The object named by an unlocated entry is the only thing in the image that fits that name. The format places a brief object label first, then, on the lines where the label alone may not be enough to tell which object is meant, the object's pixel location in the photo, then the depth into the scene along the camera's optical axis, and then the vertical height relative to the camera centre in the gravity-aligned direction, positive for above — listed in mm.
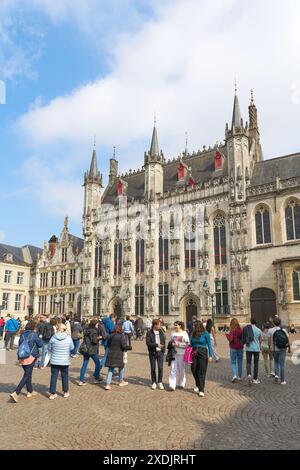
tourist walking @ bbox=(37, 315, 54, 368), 12695 -1030
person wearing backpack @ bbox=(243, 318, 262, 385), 9953 -1147
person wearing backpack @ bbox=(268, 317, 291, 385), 9844 -1185
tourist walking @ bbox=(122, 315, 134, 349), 16705 -1132
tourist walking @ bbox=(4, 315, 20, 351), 18000 -1333
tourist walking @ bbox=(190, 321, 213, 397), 8773 -1260
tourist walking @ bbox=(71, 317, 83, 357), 13383 -1048
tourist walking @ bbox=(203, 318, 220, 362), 14281 -1010
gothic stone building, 29578 +6296
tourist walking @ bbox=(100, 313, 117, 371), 12969 -701
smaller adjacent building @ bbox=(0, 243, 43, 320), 46438 +2689
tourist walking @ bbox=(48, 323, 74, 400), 8484 -1271
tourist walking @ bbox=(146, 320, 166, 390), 9539 -1186
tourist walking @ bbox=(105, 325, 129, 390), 9422 -1246
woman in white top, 9512 -1313
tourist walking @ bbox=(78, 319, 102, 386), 9776 -1122
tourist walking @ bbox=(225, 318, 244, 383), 10188 -1087
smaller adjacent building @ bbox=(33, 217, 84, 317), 43844 +3425
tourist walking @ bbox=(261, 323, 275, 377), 10918 -1392
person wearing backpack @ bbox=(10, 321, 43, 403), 8412 -1145
